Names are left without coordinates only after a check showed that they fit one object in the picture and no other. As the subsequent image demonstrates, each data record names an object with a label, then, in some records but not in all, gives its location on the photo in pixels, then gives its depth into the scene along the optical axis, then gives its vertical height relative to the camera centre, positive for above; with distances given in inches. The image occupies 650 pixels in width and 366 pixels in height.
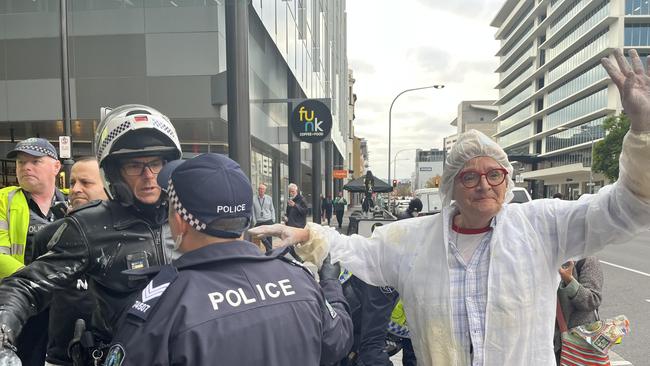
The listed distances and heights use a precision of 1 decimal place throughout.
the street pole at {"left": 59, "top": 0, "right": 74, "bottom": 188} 332.5 +78.4
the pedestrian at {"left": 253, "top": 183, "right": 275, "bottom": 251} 369.4 -39.9
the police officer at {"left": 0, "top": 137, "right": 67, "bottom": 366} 103.2 -8.3
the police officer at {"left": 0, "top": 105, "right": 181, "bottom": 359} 57.6 -11.1
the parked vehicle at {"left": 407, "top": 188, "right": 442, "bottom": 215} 566.7 -49.5
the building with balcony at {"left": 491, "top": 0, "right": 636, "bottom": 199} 1930.4 +523.7
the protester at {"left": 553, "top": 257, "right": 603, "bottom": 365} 104.2 -33.1
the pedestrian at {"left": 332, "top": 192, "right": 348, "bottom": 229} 793.6 -81.5
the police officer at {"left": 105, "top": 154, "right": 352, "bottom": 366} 43.6 -15.4
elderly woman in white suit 58.6 -14.0
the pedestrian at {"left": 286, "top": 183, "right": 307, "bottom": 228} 412.5 -43.7
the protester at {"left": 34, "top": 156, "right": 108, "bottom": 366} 68.2 -24.3
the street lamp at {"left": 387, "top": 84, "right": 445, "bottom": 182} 1162.6 +161.6
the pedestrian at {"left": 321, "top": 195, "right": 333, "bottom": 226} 811.0 -80.6
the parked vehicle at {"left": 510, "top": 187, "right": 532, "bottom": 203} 419.8 -30.3
